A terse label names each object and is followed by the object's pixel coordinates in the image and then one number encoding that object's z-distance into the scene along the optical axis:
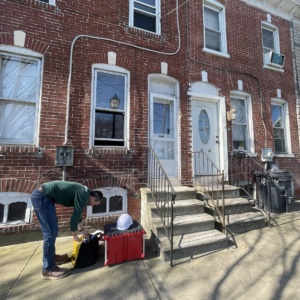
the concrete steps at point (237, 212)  4.36
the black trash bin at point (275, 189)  5.75
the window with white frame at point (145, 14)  5.80
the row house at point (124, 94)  4.39
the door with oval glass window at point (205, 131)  6.10
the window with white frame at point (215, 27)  6.87
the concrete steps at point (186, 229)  3.46
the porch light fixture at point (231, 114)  6.34
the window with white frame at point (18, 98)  4.34
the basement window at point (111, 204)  4.67
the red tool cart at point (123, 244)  3.26
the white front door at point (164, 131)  5.58
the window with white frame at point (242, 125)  6.84
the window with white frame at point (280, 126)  7.59
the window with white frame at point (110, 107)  5.01
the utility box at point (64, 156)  4.39
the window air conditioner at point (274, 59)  7.48
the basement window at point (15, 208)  4.03
